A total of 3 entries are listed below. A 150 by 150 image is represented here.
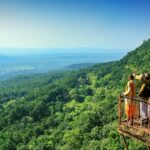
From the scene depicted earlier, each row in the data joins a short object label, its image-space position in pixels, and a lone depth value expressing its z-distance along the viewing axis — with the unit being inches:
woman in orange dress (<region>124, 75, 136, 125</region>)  305.8
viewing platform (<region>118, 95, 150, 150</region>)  287.2
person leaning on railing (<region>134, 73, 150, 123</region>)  299.0
